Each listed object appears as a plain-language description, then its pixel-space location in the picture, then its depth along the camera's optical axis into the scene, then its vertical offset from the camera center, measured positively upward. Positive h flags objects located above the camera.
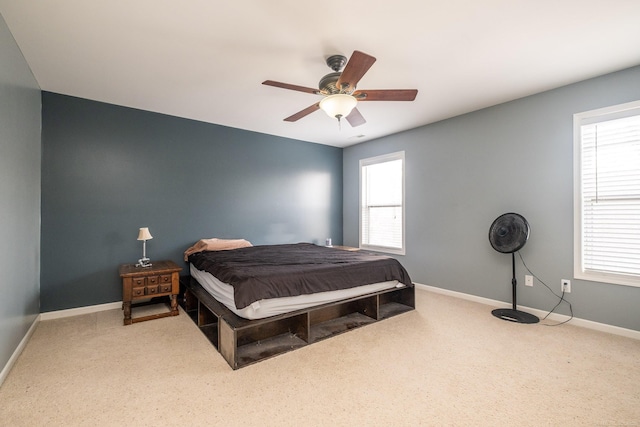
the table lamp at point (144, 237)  3.38 -0.31
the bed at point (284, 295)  2.31 -0.81
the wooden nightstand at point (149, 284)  2.99 -0.80
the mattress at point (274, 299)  2.31 -0.80
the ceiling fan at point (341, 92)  2.22 +0.98
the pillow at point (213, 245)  3.82 -0.47
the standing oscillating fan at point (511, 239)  3.11 -0.29
